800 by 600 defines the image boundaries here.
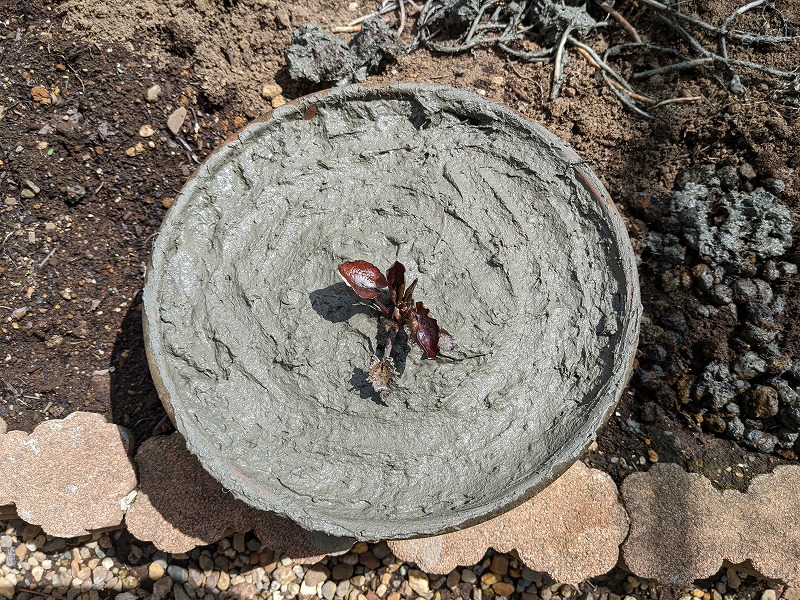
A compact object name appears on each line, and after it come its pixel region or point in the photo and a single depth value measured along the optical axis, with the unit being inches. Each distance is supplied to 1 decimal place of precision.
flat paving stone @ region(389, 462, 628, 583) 17.1
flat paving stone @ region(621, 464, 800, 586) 16.7
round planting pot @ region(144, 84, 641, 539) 15.4
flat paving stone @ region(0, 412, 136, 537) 18.0
